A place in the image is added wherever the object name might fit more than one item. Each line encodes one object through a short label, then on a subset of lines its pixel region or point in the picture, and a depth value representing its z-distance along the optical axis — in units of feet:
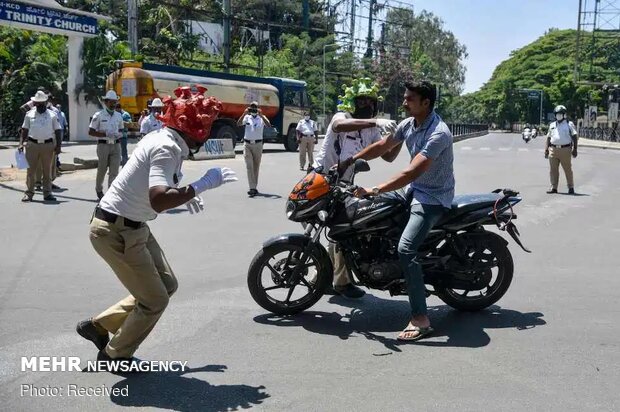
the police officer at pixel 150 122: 50.98
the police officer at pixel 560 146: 48.47
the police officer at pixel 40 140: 40.32
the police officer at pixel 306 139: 64.75
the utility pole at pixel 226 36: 132.60
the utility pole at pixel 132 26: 106.22
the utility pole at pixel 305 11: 201.67
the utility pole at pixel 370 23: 224.33
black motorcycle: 18.11
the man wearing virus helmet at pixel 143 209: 13.69
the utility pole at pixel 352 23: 216.95
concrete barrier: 74.64
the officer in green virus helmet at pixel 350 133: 19.40
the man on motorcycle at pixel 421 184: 17.15
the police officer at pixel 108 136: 40.91
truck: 85.40
